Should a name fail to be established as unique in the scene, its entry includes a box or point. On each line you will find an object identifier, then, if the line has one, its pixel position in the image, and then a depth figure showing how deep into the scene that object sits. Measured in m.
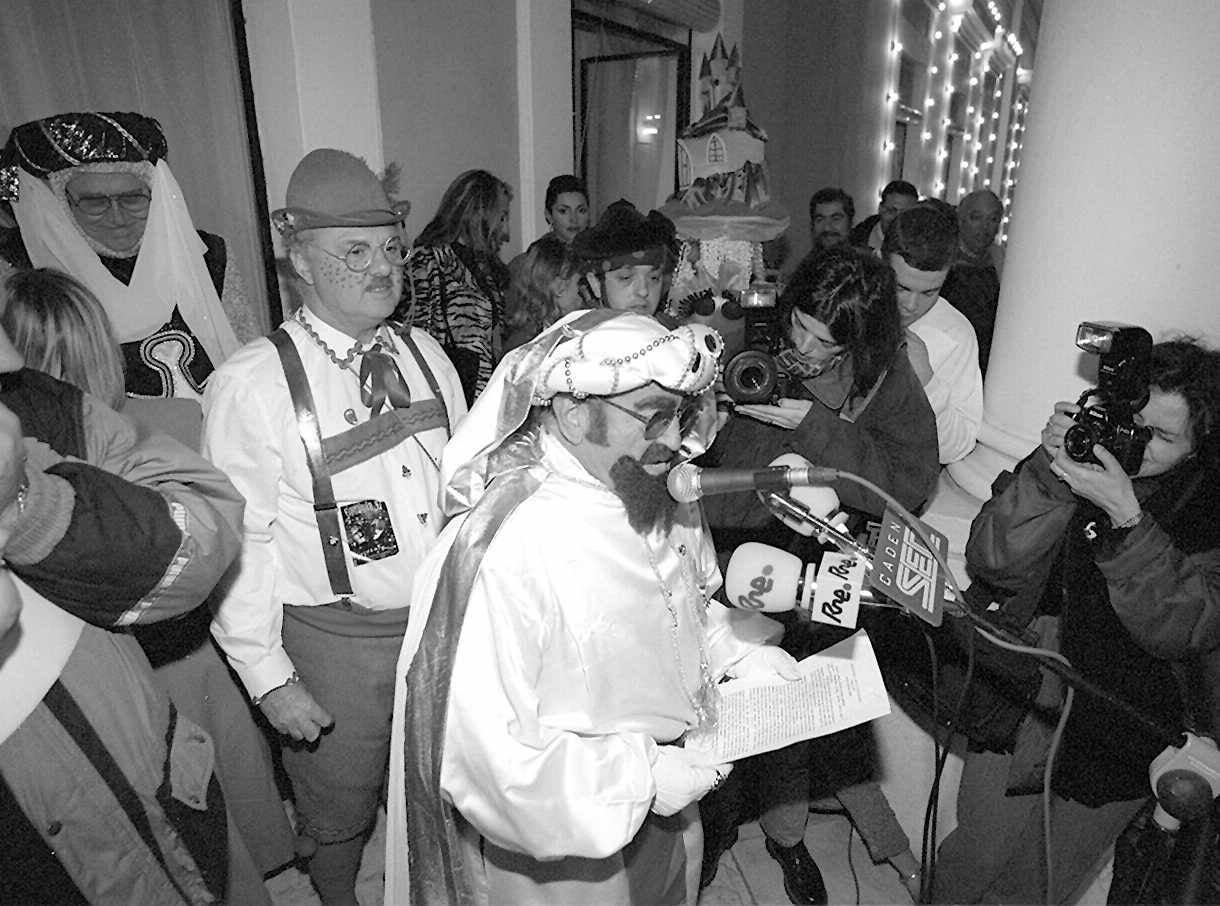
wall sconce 7.36
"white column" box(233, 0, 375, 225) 3.63
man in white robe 1.37
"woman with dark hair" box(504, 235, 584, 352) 3.21
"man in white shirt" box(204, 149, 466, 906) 1.98
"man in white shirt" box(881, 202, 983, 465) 2.72
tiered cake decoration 4.82
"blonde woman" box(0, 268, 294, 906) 1.90
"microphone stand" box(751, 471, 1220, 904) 1.31
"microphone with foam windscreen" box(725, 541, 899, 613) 1.46
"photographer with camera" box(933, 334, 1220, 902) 1.66
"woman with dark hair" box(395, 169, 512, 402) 3.96
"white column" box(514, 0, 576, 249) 5.27
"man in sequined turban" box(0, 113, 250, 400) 2.61
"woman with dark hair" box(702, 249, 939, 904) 2.22
